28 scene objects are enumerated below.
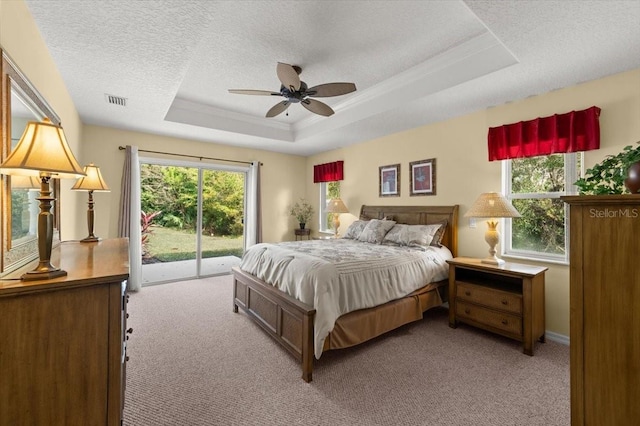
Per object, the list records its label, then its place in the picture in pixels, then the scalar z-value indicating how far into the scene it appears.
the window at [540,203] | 2.85
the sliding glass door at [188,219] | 4.75
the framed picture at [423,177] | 3.94
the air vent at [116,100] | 3.11
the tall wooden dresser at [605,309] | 1.11
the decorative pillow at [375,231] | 3.91
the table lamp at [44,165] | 1.06
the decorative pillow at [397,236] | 3.65
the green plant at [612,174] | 1.22
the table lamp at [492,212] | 2.86
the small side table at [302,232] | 5.99
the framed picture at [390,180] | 4.41
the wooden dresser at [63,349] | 1.00
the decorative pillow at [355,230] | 4.28
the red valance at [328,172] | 5.40
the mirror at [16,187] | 1.24
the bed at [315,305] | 2.20
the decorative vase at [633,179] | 1.14
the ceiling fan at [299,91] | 2.44
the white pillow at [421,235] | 3.48
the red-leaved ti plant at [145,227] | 4.66
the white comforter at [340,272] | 2.28
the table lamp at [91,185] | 2.32
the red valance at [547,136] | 2.57
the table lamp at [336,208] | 5.01
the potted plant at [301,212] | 6.20
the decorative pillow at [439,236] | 3.55
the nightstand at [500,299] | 2.53
